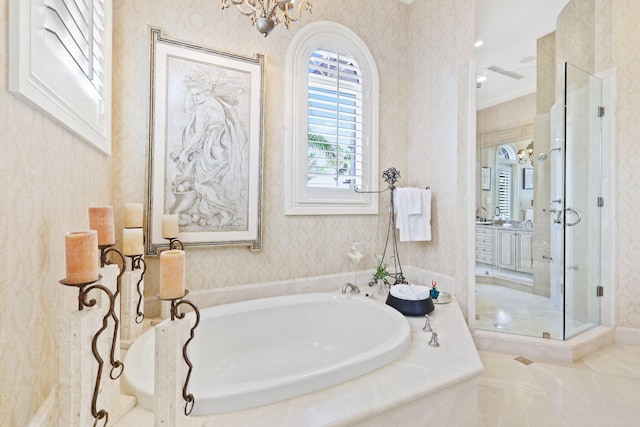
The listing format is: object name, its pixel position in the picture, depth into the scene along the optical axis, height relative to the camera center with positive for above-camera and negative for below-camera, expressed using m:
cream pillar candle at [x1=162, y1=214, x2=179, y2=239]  1.82 -0.08
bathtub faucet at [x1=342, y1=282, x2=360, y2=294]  2.28 -0.56
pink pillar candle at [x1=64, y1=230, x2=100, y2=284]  0.73 -0.11
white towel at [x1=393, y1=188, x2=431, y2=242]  2.56 +0.00
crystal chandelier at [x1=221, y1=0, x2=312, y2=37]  1.52 +1.05
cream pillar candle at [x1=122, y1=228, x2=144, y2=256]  1.64 -0.16
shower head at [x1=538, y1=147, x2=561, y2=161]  2.80 +0.60
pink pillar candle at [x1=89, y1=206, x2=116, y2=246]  1.07 -0.04
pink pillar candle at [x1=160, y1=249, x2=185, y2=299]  0.91 -0.19
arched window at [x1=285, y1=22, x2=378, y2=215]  2.33 +0.76
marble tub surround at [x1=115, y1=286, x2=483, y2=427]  1.01 -0.69
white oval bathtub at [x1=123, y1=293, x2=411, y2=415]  1.33 -0.75
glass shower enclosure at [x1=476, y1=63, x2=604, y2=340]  2.45 -0.06
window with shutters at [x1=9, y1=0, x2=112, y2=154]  0.67 +0.47
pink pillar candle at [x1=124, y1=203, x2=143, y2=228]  1.73 -0.02
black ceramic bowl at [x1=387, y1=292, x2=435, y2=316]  1.98 -0.61
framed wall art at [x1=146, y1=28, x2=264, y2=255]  1.90 +0.47
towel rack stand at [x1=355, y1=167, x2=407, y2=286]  2.60 -0.13
